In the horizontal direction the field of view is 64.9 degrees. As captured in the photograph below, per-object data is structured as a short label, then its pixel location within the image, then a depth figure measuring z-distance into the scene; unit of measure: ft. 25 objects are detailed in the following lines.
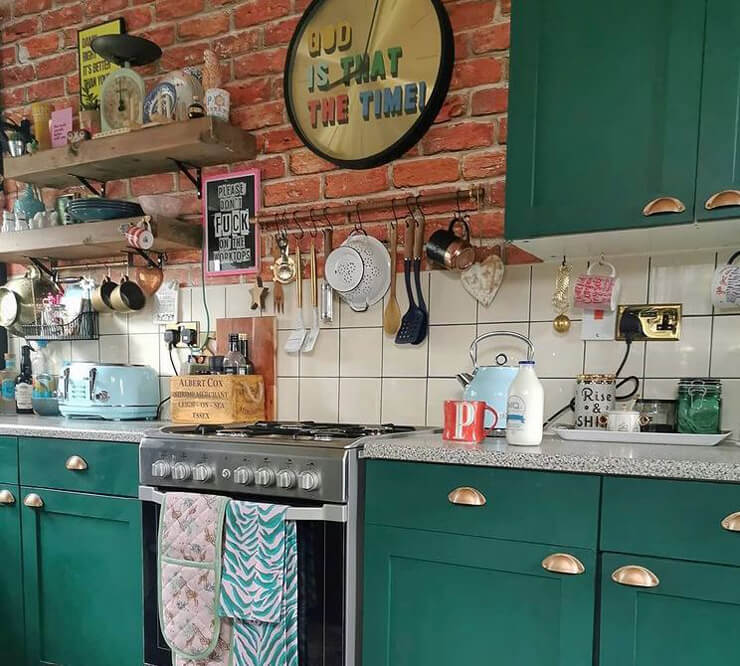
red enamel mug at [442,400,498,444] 4.58
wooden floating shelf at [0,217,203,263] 6.86
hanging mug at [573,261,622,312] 5.17
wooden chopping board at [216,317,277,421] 6.77
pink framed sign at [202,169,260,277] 6.95
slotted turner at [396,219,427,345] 5.98
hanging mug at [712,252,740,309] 4.70
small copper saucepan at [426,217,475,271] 5.63
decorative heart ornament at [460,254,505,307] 5.70
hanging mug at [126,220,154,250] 6.63
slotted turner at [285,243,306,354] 6.62
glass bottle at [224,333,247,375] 6.50
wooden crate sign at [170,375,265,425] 6.26
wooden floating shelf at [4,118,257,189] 6.40
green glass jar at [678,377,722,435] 4.76
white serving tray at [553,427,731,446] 4.41
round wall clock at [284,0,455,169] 5.89
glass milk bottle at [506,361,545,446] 4.43
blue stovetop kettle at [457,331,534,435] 5.13
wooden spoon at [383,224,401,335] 6.11
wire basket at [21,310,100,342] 7.83
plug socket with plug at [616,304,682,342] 5.12
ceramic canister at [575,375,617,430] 5.04
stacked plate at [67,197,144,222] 7.09
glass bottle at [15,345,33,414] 7.88
